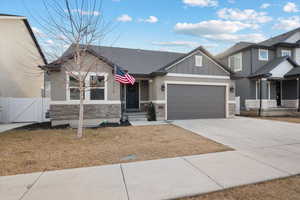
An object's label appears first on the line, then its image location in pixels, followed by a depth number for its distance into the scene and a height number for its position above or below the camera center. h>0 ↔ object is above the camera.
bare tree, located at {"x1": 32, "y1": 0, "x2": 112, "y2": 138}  6.54 +3.24
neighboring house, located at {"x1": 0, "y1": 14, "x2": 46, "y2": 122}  10.72 +2.66
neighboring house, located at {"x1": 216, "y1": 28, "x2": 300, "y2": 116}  14.39 +2.12
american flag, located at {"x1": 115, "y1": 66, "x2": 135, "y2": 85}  8.80 +1.23
